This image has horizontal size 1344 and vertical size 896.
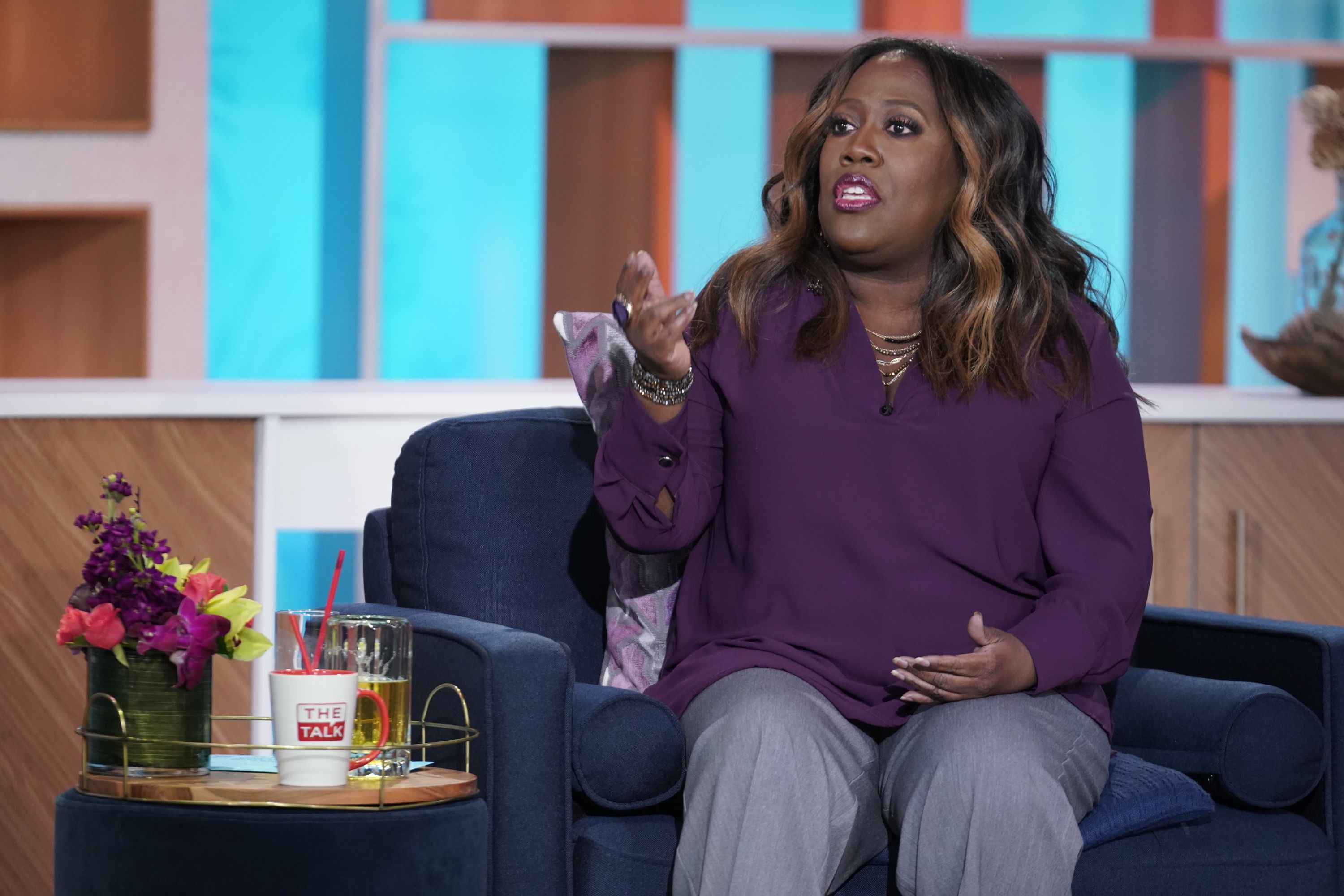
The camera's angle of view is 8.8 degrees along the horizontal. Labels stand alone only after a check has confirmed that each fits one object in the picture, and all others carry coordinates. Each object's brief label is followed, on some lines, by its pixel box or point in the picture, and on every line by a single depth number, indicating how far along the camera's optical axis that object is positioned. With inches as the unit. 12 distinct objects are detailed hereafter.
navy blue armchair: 359.4
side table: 350.4
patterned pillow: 373.3
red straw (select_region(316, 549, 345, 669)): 356.3
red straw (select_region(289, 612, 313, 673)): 356.8
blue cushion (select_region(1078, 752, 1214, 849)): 361.5
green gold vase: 355.3
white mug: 353.5
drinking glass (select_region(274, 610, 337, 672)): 358.5
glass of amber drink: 357.9
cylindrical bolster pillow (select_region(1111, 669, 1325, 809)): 367.1
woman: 356.9
